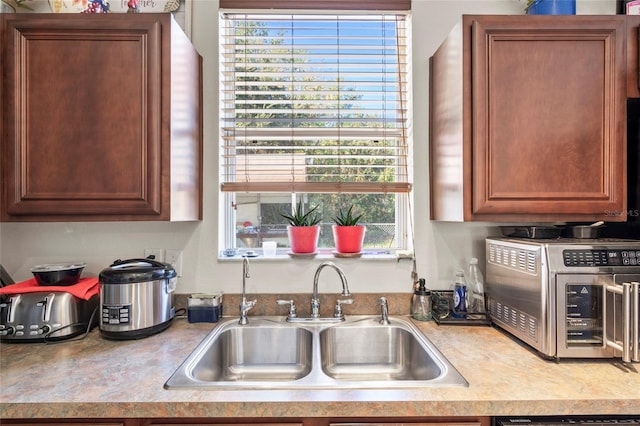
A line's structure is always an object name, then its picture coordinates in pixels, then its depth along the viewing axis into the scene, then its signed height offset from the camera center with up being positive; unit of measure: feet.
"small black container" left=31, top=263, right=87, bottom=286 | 4.33 -0.84
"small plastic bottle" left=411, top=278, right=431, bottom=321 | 4.86 -1.39
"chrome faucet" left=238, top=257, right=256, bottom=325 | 4.76 -1.37
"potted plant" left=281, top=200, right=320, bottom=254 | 5.07 -0.33
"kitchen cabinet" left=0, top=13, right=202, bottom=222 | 3.97 +1.28
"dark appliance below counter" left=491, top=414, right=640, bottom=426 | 2.87 -1.89
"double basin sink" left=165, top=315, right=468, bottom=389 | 4.46 -1.98
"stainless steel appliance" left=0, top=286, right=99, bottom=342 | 4.06 -1.34
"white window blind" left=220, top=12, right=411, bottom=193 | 5.43 +1.92
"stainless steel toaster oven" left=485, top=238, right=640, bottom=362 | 3.49 -0.93
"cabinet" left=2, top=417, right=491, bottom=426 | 2.89 -1.90
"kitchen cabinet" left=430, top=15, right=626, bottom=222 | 3.98 +1.24
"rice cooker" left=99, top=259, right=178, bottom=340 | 4.10 -1.15
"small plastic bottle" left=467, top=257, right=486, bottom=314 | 4.85 -1.22
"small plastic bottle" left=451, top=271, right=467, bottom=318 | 4.83 -1.35
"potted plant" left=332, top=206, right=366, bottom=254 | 5.07 -0.34
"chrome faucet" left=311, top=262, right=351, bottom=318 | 4.68 -1.15
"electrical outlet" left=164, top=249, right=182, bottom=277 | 5.16 -0.73
